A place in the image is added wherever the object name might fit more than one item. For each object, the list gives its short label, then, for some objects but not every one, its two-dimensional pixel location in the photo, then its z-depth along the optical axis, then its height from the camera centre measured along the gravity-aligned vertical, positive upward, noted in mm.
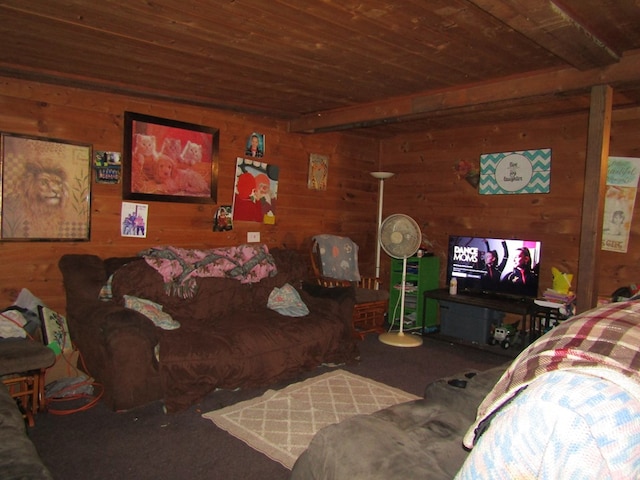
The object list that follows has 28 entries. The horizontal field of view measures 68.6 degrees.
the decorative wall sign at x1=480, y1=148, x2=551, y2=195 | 4723 +625
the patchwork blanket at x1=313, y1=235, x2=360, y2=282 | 5098 -396
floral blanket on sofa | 3736 -430
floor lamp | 5576 +128
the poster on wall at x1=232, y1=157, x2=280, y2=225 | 4676 +257
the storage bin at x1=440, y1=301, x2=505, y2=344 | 4590 -918
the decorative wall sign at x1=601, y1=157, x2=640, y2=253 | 4199 +335
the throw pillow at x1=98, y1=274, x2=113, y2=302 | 3486 -629
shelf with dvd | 5215 -720
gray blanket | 1379 -715
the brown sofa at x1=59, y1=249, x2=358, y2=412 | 2936 -851
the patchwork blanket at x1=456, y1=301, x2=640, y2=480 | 812 -323
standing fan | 4469 -140
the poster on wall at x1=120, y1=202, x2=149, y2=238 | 3926 -86
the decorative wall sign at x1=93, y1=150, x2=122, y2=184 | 3748 +338
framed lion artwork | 3354 +116
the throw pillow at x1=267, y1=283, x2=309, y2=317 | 4004 -735
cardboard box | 3324 -1169
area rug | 2645 -1244
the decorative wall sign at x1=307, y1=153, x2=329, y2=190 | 5350 +562
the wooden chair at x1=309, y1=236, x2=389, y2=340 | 4699 -779
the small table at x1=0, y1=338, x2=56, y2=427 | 2637 -940
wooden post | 2994 +275
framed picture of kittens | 3897 +447
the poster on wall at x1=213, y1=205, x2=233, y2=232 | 4523 -49
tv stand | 4262 -691
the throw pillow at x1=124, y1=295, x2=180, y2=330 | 3309 -727
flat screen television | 4543 -358
